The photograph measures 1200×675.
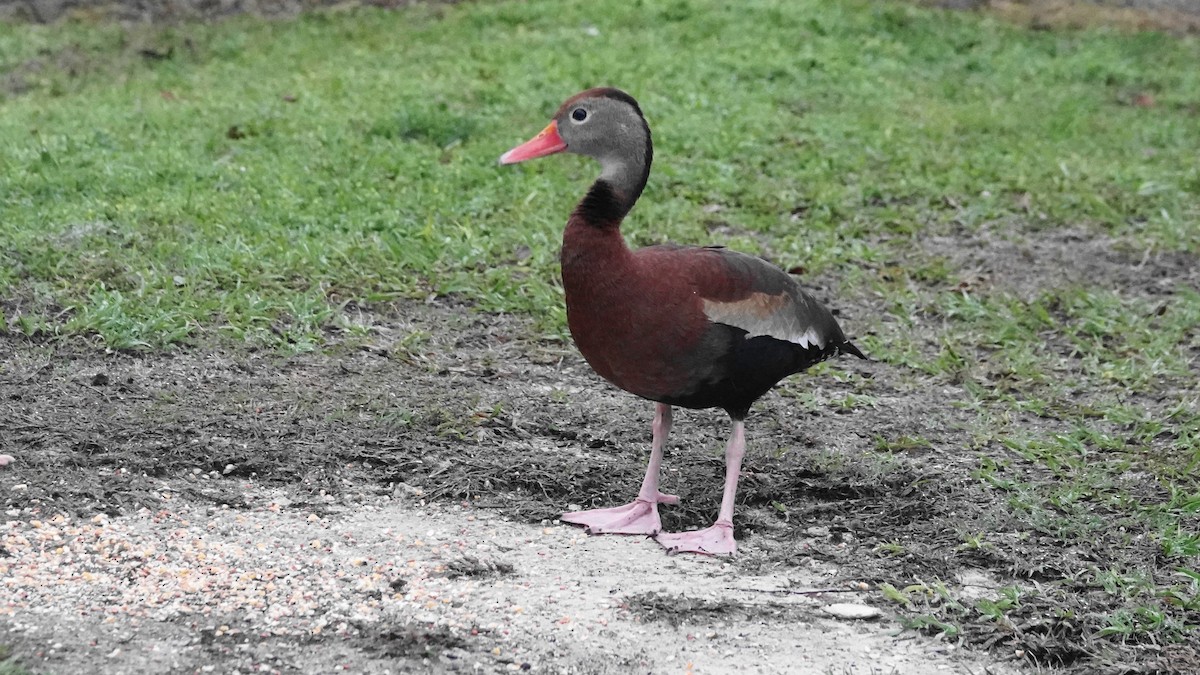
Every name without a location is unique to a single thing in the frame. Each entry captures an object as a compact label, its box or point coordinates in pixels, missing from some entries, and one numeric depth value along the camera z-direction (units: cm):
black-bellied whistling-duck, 805
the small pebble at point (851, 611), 744
